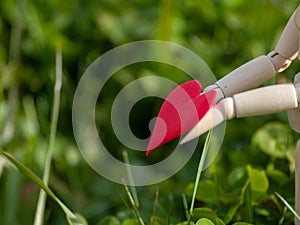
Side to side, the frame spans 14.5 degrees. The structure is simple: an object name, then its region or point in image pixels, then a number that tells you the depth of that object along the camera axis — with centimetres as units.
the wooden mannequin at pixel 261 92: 54
